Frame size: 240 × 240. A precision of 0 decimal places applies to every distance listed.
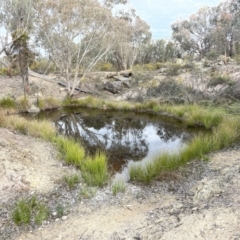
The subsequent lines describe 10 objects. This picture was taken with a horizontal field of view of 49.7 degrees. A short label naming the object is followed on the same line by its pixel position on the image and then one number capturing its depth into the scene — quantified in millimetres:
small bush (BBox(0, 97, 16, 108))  12168
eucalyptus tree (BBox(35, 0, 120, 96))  13883
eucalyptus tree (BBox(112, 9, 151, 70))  19880
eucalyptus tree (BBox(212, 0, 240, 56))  25539
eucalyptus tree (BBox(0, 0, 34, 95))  12953
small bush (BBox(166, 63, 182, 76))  17194
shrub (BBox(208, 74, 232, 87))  12875
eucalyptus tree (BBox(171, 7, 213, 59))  29750
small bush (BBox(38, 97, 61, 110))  13727
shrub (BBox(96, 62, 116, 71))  27064
